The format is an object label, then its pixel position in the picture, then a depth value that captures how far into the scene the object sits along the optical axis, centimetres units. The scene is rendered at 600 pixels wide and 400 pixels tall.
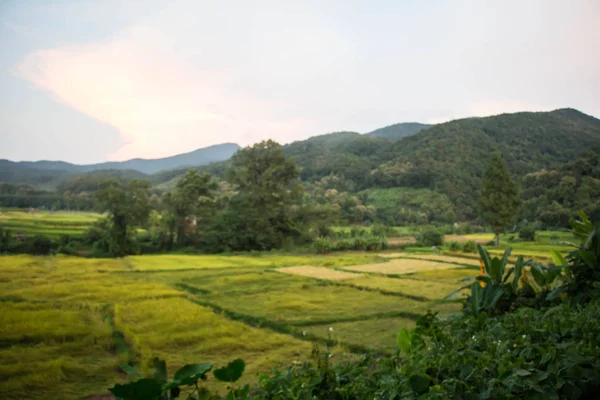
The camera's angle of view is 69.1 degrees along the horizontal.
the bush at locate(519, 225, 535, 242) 3114
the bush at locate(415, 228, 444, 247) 3166
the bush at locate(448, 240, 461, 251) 2839
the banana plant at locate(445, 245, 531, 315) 393
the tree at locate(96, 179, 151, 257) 3148
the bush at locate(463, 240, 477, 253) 2765
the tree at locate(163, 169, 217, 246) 3503
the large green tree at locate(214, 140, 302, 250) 3378
